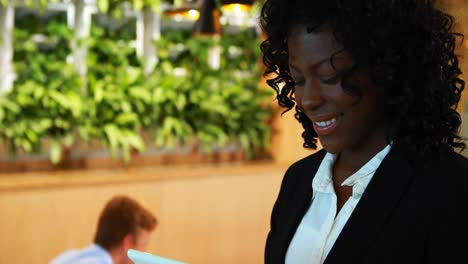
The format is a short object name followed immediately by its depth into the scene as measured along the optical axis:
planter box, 5.27
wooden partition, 4.75
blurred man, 3.18
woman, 1.10
